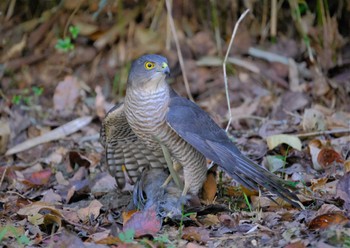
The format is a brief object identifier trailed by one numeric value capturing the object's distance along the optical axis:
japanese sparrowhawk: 9.08
